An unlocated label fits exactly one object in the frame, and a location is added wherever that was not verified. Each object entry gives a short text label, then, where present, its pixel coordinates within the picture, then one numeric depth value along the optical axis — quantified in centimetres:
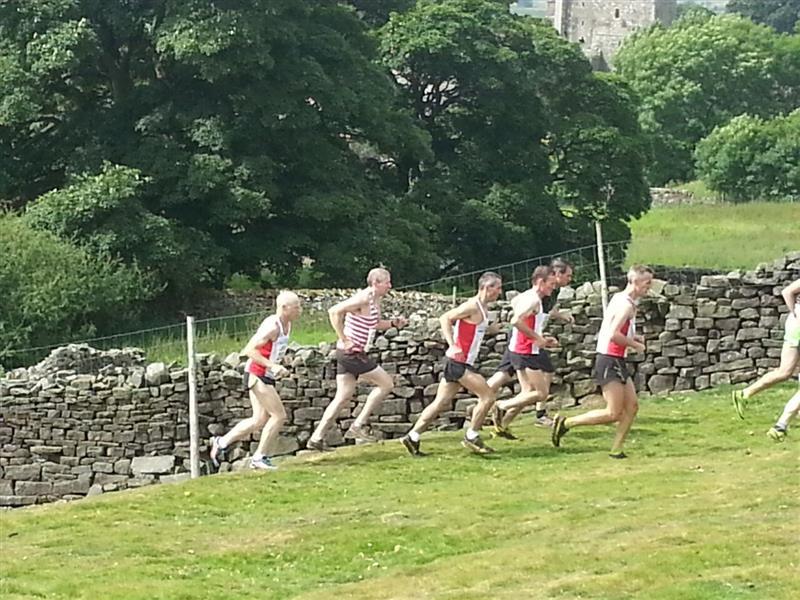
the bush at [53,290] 2702
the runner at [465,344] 1593
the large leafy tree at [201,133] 3316
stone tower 13012
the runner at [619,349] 1526
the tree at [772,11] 14238
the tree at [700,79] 9269
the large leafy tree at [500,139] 3988
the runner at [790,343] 1683
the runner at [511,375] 1666
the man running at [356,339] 1609
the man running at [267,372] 1560
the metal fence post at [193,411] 1795
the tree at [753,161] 7731
